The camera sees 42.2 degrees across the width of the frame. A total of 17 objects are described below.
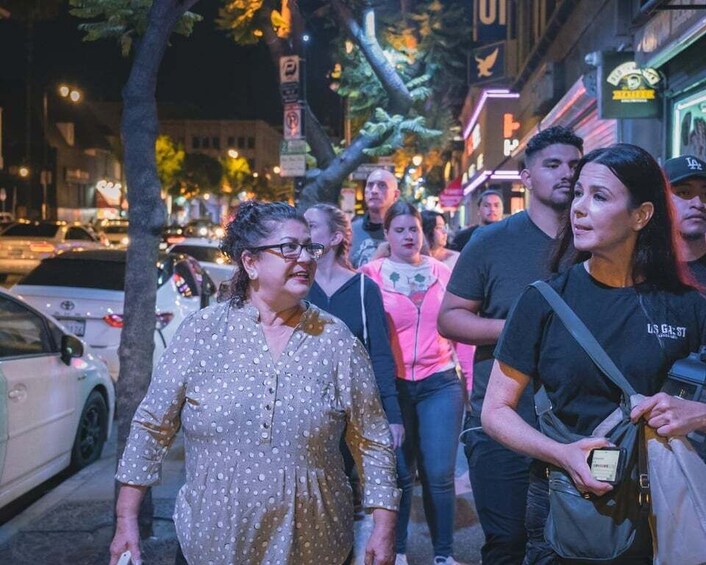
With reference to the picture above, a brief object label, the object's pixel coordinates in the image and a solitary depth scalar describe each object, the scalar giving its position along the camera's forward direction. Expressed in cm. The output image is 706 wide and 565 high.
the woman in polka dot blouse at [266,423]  282
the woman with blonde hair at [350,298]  461
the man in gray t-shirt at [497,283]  362
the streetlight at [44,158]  4059
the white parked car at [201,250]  1778
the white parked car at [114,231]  3823
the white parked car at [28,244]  2470
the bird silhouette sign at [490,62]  2765
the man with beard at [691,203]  376
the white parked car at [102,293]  949
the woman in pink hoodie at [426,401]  504
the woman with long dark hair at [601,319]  254
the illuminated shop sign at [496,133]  3147
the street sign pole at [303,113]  1355
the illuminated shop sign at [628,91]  1098
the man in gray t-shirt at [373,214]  741
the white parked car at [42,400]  591
